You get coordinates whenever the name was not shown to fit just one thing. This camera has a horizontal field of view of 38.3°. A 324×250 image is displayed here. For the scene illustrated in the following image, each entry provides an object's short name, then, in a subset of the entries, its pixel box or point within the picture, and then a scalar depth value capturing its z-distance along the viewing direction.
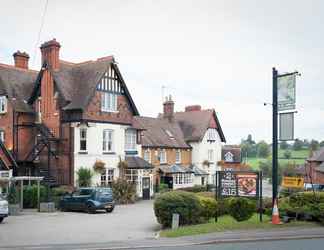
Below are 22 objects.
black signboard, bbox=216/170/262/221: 21.36
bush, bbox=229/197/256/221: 20.69
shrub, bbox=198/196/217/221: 22.59
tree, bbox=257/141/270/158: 134.25
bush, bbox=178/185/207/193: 49.34
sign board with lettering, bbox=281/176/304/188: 20.44
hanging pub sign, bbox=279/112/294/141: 20.77
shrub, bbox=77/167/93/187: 37.31
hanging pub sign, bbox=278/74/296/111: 20.66
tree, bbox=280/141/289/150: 123.15
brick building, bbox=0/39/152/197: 37.91
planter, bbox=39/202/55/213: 30.85
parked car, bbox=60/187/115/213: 30.45
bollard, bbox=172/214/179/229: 20.70
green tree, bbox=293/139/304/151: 114.00
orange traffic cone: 20.20
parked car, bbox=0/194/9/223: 23.19
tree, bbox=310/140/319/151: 93.34
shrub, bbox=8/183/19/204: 31.30
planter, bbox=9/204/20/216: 28.67
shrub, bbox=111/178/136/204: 38.03
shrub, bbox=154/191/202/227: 21.28
